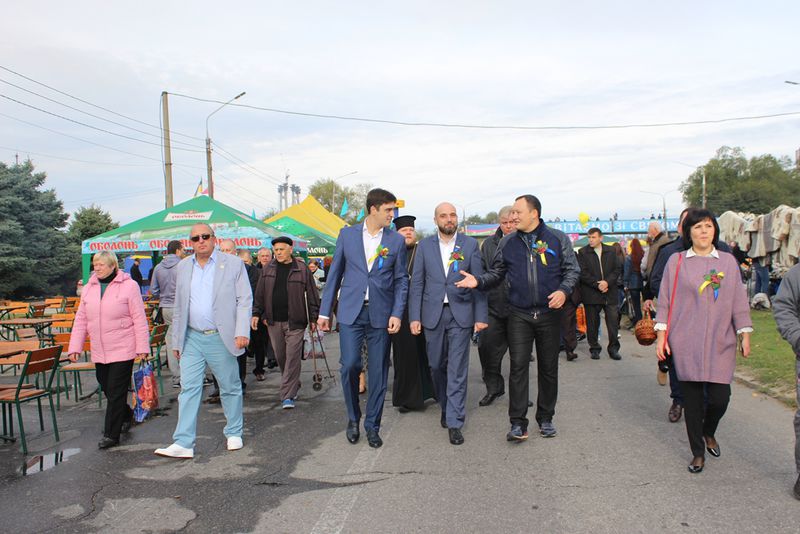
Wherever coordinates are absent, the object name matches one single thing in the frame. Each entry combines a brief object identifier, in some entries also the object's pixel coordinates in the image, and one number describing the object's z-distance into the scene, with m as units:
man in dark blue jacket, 5.43
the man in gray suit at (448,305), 5.64
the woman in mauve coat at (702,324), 4.49
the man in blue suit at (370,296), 5.53
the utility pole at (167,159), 19.77
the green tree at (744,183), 73.76
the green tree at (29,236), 26.45
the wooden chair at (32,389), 5.83
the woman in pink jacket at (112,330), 5.83
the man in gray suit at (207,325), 5.50
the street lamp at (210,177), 26.22
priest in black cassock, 6.89
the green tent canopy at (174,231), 16.48
